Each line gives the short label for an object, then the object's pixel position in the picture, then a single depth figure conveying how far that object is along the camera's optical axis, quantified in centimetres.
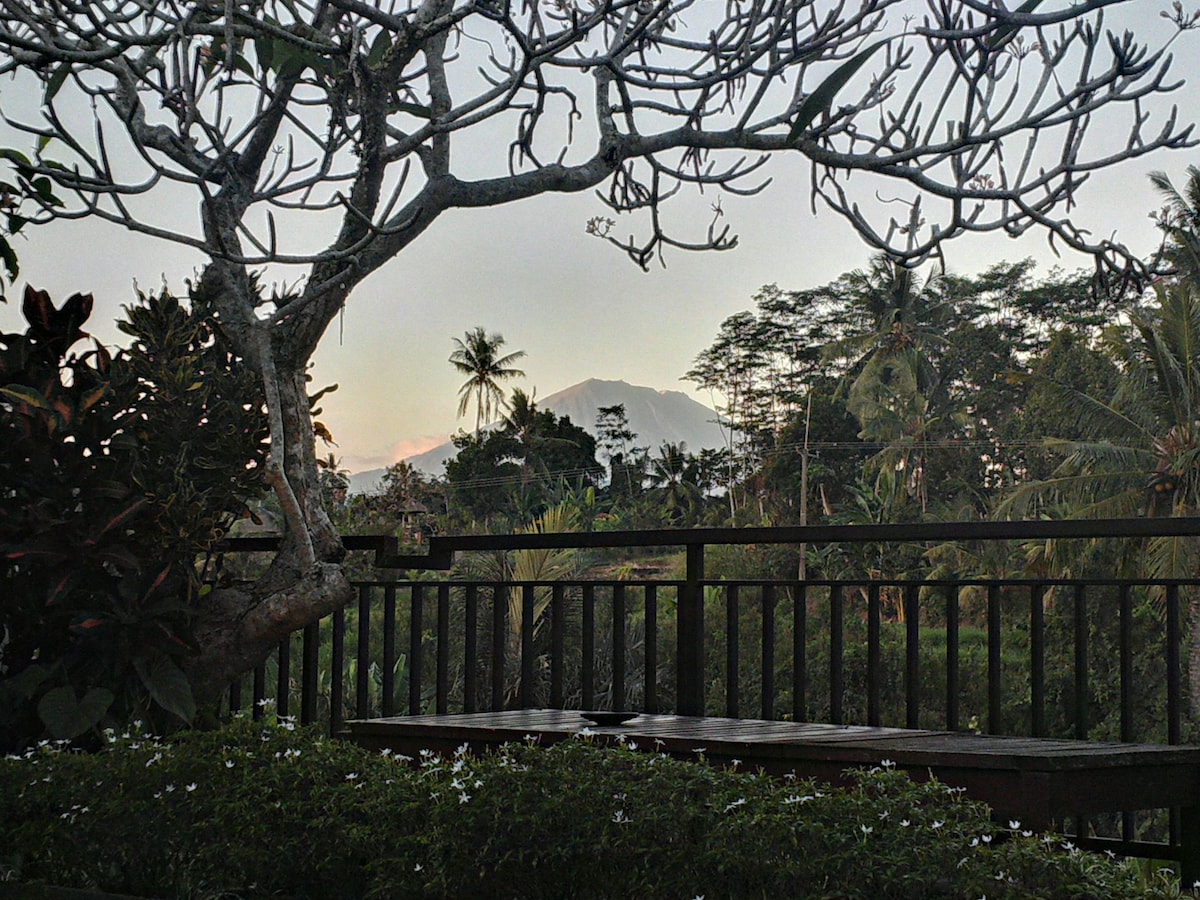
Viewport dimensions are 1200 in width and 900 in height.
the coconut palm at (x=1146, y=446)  1923
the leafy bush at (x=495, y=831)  173
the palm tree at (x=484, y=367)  3328
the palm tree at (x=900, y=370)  2900
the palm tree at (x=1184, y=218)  2105
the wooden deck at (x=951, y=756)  229
